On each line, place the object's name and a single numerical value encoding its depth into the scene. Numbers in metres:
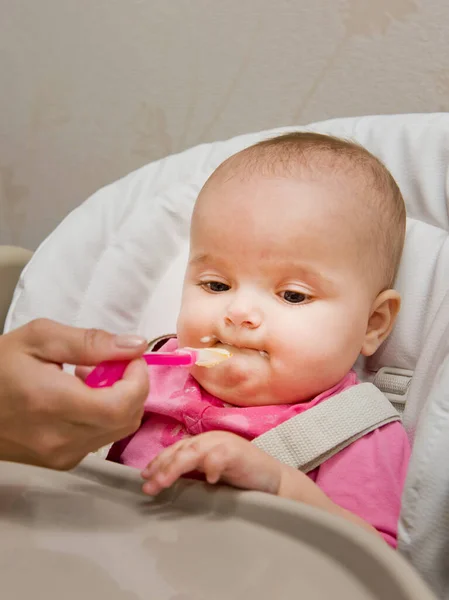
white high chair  0.86
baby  0.74
